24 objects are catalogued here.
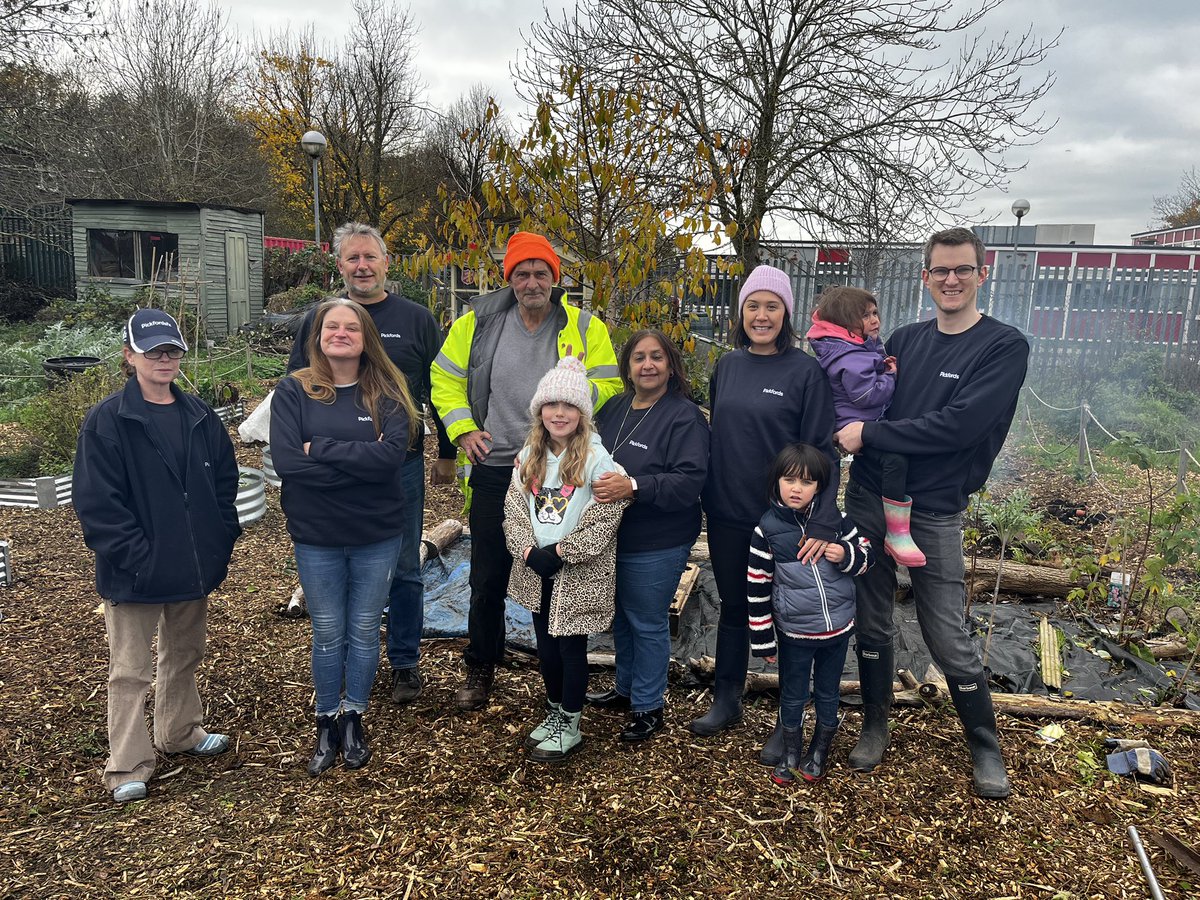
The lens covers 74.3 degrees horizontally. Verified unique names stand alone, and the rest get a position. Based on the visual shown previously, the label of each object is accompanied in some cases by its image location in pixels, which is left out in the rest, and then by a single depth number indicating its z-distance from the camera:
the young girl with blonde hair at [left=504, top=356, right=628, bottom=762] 2.97
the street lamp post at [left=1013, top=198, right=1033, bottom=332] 16.53
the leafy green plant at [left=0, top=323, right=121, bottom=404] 10.63
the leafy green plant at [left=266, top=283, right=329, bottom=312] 19.64
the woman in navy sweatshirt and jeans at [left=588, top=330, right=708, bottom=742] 3.00
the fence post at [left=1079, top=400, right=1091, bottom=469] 8.02
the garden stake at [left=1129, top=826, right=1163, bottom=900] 2.19
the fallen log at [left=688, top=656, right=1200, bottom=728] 3.40
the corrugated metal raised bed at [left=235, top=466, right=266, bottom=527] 6.14
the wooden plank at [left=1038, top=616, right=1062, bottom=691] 3.95
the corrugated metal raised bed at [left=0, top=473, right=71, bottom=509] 6.55
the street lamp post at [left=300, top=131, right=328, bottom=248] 14.70
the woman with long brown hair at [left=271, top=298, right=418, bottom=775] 2.93
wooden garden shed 17.94
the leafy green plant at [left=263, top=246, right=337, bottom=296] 22.73
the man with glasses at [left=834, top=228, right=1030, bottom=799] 2.77
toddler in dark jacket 2.84
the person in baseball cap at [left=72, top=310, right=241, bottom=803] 2.81
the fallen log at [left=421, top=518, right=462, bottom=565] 5.22
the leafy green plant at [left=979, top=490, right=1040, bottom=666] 5.70
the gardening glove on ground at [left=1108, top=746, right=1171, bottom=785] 3.00
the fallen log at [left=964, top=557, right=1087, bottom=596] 5.18
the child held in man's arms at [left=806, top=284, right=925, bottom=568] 2.90
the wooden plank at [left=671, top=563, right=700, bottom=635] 4.45
